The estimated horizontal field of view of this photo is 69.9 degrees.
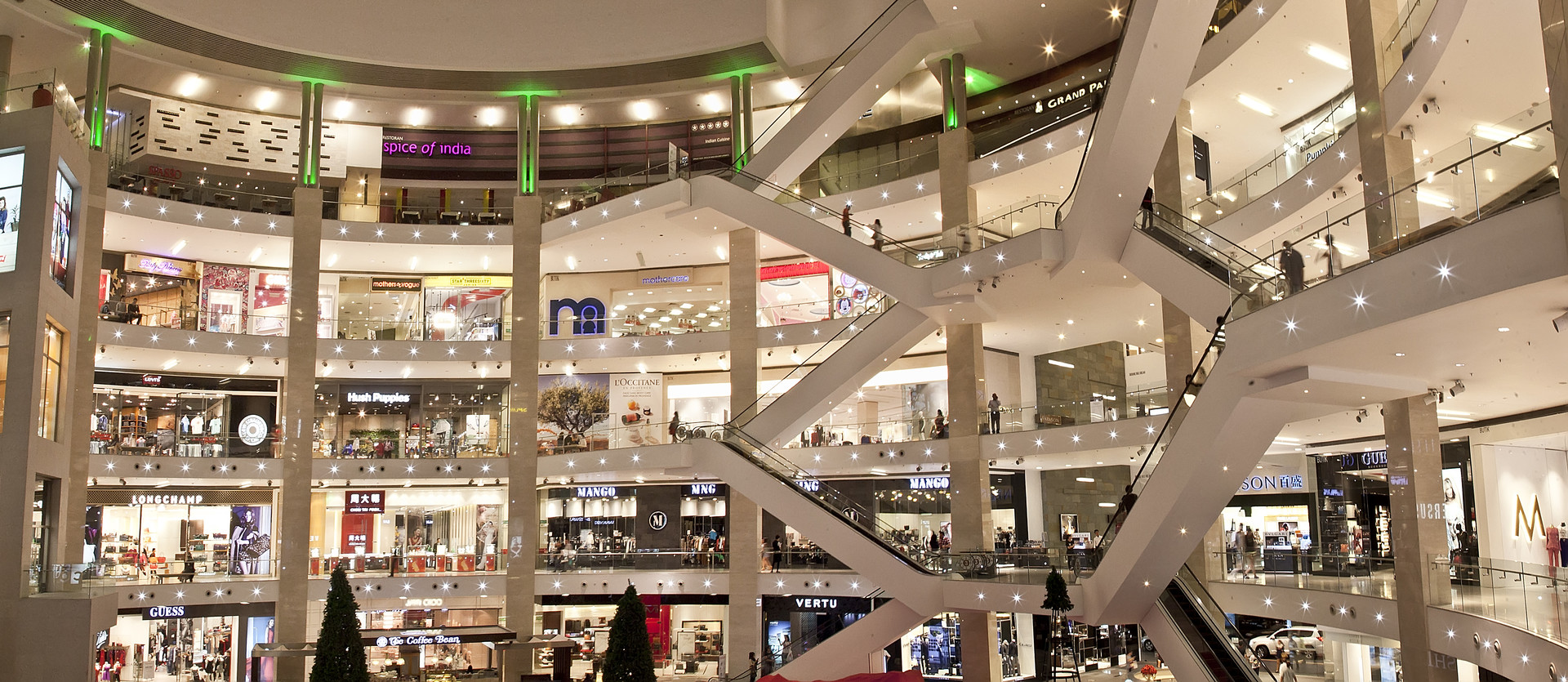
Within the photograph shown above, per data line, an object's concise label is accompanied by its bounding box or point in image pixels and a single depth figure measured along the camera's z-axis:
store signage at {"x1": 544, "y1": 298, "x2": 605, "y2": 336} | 31.19
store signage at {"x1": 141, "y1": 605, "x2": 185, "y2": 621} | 24.52
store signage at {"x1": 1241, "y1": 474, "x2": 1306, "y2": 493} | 27.55
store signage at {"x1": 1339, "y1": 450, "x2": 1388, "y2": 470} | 25.20
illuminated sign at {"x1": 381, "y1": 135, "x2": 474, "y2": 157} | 31.56
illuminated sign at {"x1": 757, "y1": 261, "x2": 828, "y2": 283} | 30.44
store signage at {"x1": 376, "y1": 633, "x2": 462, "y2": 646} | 21.77
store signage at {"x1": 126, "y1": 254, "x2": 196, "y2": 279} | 29.05
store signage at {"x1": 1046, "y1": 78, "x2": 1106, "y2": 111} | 24.12
